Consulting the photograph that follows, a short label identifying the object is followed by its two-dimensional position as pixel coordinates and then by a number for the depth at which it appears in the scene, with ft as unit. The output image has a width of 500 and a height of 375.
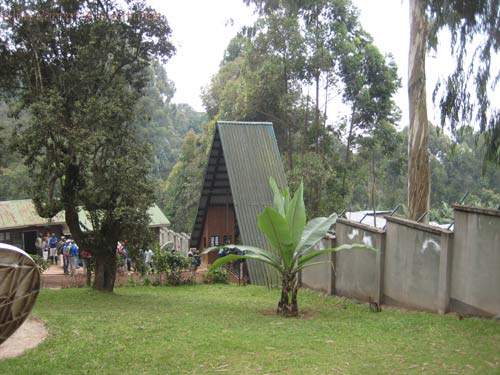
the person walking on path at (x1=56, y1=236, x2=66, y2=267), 75.67
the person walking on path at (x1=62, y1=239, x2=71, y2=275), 63.72
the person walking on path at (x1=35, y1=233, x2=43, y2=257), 78.79
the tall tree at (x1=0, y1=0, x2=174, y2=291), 41.98
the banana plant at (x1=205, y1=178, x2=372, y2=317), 33.27
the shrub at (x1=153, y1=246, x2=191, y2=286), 60.03
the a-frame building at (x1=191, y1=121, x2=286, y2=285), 62.64
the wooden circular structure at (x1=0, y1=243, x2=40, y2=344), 21.02
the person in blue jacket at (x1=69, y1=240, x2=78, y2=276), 62.45
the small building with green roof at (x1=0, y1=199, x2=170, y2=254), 82.73
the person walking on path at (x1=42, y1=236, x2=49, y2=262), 75.87
